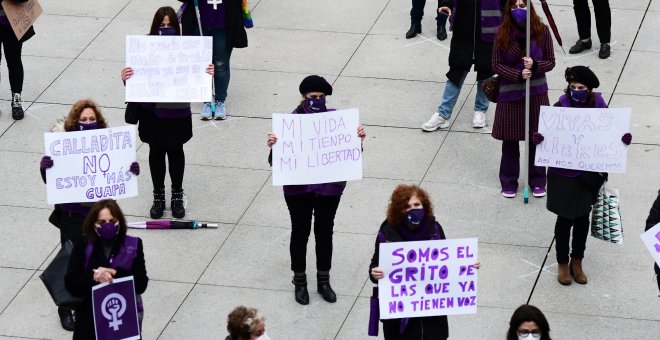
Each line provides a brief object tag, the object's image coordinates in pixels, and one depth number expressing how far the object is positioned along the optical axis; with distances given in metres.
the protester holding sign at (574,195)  19.80
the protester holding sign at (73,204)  19.22
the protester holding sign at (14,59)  25.12
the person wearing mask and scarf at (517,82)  22.03
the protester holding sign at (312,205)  19.27
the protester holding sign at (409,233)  16.81
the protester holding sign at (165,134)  21.91
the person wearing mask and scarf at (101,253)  16.59
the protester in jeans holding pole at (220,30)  24.86
